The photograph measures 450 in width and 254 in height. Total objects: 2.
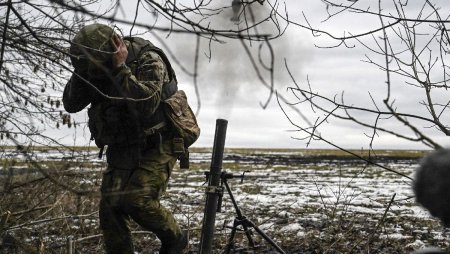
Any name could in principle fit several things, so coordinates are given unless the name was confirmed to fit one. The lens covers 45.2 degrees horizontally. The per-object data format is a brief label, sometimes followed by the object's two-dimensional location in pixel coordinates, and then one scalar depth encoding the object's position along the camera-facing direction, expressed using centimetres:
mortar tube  427
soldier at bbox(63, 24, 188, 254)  392
